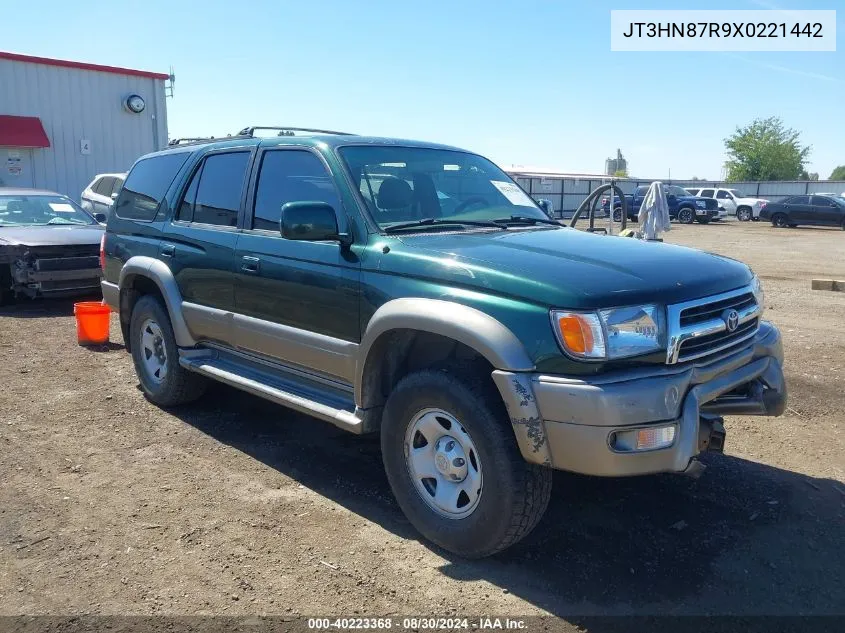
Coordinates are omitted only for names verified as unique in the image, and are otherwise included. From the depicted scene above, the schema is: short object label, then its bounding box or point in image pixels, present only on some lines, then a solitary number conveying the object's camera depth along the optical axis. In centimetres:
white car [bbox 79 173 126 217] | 1541
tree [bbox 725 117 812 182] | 6806
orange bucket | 778
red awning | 1856
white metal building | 1909
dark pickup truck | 3544
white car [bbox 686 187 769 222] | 3800
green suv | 309
